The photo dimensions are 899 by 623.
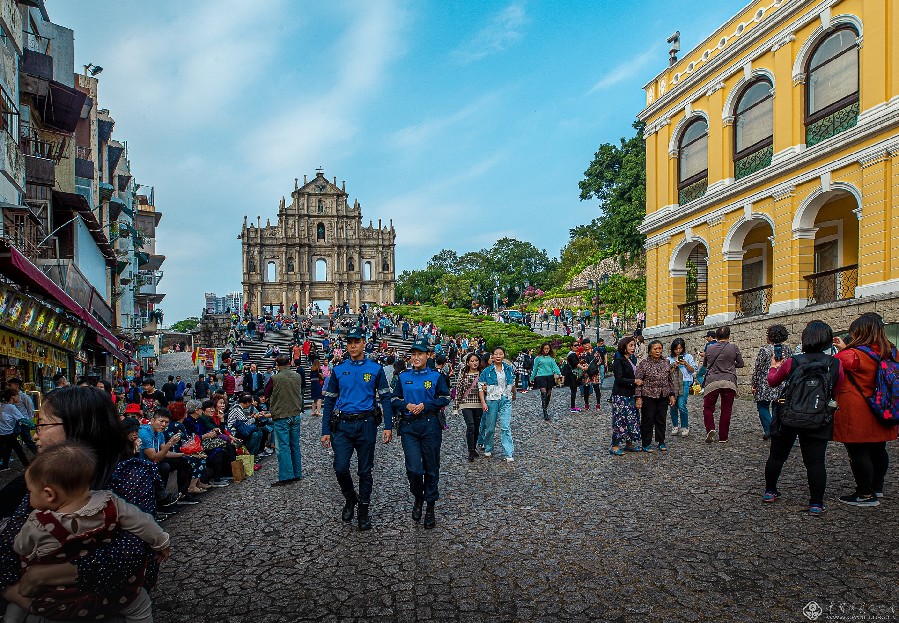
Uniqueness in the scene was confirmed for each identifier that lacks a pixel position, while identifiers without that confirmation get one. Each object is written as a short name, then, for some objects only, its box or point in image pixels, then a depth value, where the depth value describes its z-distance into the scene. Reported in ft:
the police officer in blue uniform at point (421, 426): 19.34
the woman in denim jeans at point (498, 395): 29.37
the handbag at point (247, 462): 28.73
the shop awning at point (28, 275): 27.94
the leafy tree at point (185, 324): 334.26
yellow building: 43.86
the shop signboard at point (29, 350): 33.88
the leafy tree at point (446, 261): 312.09
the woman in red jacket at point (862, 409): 17.46
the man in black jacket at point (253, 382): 53.88
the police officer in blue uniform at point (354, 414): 19.29
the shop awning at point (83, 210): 61.11
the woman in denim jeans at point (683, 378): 32.09
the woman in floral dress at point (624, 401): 28.71
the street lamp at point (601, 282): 94.39
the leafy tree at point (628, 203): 97.09
